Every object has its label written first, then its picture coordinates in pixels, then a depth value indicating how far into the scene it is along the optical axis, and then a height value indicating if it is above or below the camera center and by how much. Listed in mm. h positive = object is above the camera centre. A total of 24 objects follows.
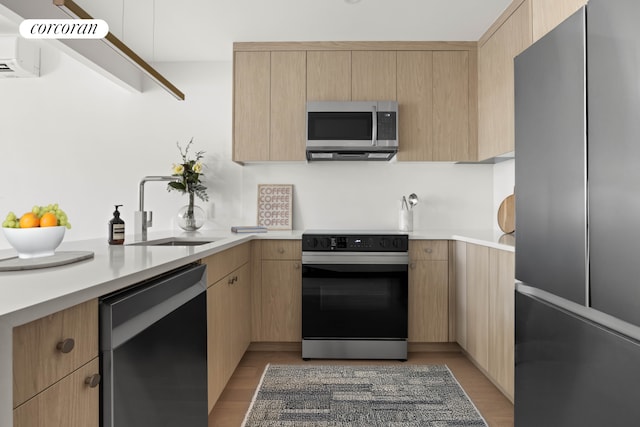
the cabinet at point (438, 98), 3295 +930
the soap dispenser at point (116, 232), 1946 -75
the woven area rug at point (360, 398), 2102 -1013
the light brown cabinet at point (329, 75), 3291 +1104
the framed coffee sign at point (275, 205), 3596 +96
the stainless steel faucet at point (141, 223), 2340 -41
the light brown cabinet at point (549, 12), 1367 +717
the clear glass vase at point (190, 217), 3316 -8
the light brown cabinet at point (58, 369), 728 -299
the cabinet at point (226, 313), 1997 -539
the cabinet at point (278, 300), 3088 -613
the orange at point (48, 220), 1292 -14
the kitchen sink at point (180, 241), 2451 -153
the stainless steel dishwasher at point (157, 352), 1013 -406
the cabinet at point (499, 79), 2562 +952
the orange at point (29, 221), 1260 -16
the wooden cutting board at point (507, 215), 2922 +15
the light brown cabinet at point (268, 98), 3293 +926
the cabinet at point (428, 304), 3053 -631
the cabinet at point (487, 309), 2198 -550
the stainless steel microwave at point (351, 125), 3203 +695
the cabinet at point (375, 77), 3293 +1090
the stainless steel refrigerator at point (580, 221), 998 -11
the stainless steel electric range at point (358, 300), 2969 -587
